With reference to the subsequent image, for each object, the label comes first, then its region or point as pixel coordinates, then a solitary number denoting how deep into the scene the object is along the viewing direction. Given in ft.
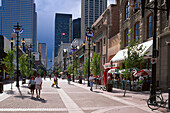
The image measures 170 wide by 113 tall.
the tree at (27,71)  117.43
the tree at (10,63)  77.73
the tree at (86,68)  127.03
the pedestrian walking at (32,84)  51.55
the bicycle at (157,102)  31.78
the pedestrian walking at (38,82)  49.18
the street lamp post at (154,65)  36.65
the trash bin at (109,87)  64.03
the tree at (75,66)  154.05
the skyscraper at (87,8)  644.27
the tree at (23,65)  107.24
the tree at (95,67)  87.19
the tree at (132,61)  52.39
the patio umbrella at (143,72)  66.50
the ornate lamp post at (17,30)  83.97
